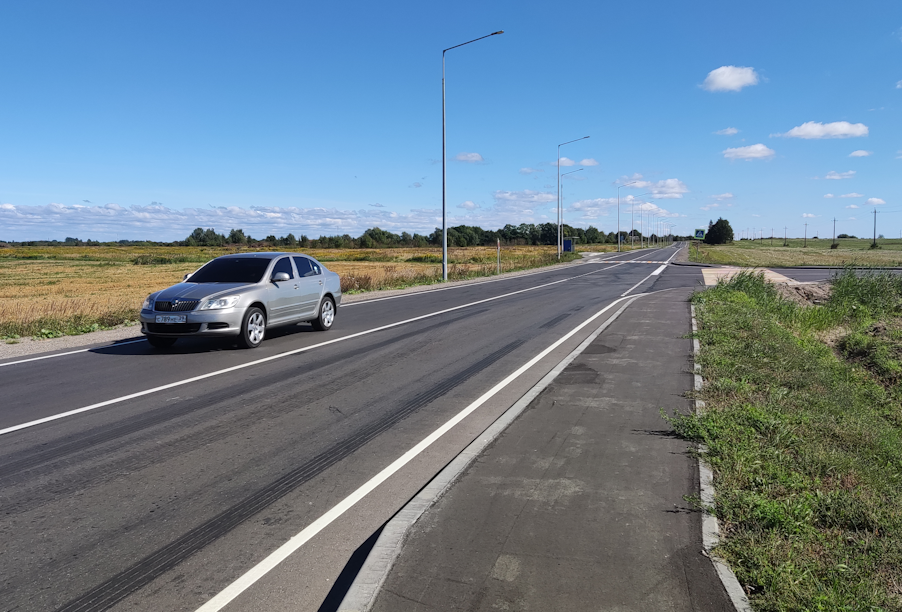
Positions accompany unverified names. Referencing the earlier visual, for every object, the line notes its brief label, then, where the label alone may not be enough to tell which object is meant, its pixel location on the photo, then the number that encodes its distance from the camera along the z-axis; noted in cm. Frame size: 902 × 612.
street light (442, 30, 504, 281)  2869
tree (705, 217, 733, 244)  16562
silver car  1036
